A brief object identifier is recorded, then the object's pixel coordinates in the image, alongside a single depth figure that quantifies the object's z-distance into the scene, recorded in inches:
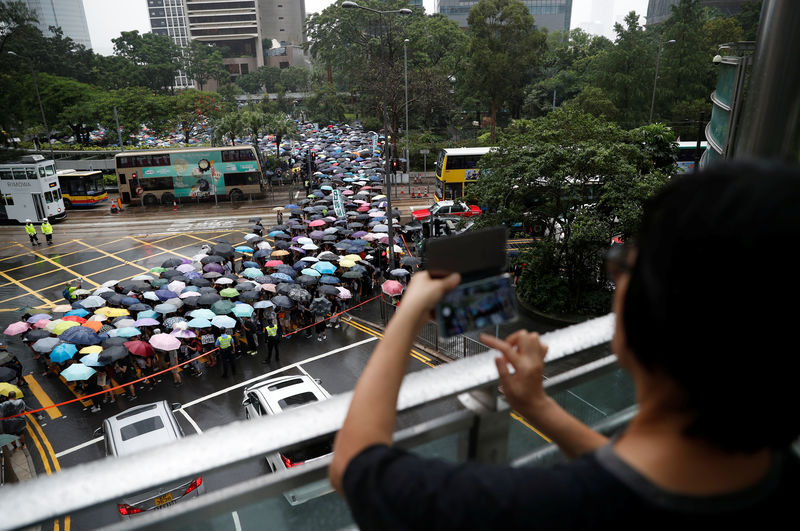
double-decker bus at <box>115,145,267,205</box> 1181.1
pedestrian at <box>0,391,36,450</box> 389.7
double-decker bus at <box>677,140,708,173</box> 1166.5
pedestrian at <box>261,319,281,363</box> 502.3
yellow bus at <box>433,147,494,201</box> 1030.4
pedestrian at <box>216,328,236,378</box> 480.7
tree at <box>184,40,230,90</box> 3051.2
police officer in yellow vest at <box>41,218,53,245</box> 925.8
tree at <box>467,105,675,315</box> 535.2
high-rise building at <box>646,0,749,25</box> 3166.8
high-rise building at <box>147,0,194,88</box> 5078.7
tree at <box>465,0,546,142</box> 1429.6
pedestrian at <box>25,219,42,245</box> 874.1
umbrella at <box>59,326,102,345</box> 471.5
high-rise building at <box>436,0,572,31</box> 4986.5
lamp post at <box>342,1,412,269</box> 557.5
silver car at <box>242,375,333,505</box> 361.4
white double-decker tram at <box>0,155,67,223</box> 1007.0
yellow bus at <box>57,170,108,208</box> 1205.1
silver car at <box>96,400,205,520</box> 329.7
